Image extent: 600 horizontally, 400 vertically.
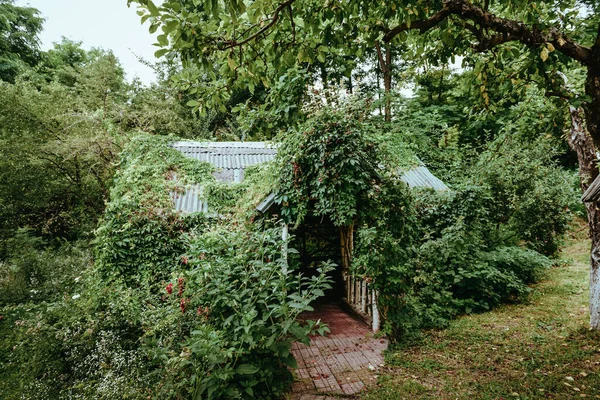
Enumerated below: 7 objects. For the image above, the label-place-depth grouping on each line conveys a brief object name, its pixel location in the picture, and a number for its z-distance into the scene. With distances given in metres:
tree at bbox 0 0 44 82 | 15.78
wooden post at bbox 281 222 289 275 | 5.14
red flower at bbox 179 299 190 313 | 4.25
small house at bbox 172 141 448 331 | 7.92
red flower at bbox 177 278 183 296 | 4.71
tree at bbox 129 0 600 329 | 2.95
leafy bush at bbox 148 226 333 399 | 3.33
